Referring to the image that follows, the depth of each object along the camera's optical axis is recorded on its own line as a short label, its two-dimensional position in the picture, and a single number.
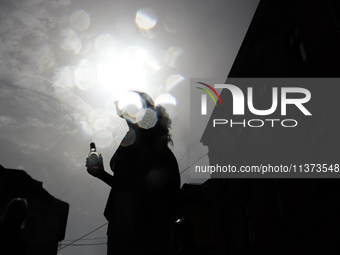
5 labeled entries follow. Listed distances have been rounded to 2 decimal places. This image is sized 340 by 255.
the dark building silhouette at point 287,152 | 8.84
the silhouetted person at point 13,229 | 2.74
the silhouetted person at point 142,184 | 1.87
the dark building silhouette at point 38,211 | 22.67
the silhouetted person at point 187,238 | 2.34
